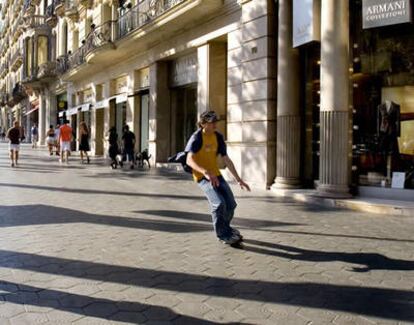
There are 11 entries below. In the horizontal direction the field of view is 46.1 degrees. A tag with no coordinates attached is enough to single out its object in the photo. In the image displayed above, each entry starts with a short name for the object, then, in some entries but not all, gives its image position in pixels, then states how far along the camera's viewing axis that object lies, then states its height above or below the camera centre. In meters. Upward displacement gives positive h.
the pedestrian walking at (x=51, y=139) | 27.50 +0.66
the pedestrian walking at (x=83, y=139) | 21.19 +0.51
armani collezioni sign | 9.20 +2.69
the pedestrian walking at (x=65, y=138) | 20.70 +0.52
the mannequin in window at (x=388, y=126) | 10.31 +0.52
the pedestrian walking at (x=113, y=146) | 18.34 +0.16
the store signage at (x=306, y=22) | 10.52 +2.85
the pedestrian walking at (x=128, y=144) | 18.38 +0.25
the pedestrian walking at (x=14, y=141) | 18.56 +0.37
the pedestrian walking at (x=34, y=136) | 38.22 +1.16
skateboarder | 5.90 -0.29
